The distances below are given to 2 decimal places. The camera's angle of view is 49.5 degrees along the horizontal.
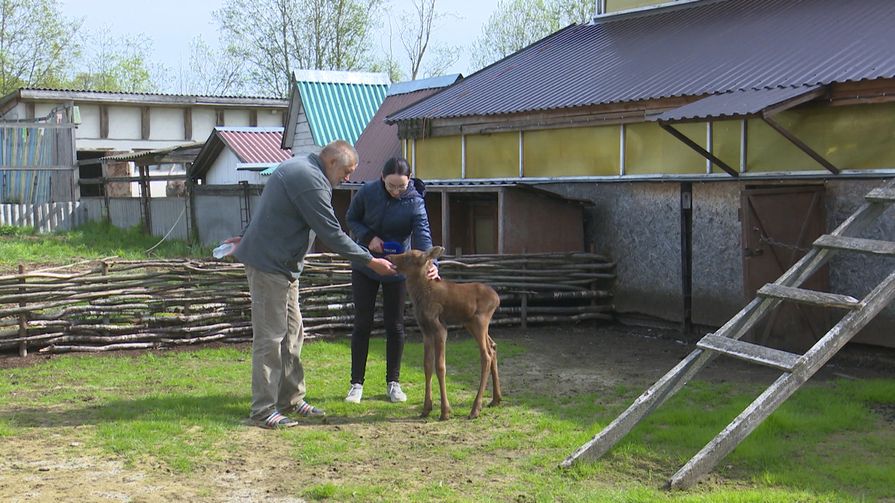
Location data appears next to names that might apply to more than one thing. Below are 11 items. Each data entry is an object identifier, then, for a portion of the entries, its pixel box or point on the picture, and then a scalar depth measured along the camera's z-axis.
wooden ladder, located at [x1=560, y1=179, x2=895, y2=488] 5.56
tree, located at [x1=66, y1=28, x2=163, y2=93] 48.16
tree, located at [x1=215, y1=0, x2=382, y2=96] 38.53
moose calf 7.19
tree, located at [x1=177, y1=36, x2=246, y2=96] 48.12
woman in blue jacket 7.69
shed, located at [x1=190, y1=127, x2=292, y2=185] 23.47
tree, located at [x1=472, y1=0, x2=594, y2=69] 39.69
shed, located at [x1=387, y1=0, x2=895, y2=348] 9.50
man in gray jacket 6.82
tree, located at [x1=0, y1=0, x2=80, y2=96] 41.53
